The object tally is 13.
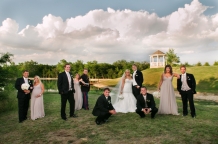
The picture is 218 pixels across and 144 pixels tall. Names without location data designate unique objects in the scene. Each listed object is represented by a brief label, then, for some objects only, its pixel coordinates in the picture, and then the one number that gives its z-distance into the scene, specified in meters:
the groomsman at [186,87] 8.19
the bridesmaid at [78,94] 10.59
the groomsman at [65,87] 8.15
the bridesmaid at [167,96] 8.61
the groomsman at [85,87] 10.66
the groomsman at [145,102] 7.82
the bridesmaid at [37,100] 8.72
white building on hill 52.62
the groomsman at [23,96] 8.37
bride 9.57
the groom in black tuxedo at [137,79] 9.72
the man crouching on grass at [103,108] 7.23
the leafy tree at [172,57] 60.09
